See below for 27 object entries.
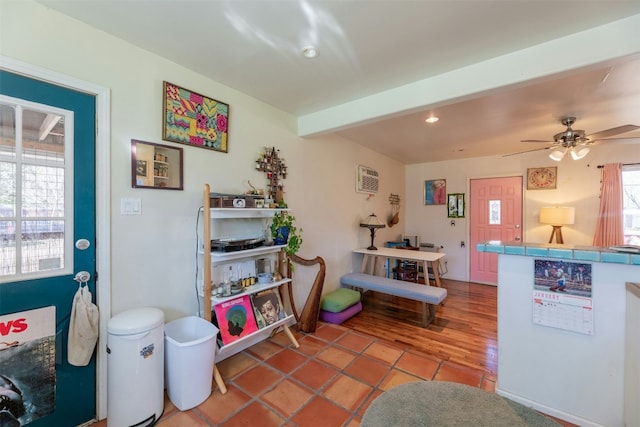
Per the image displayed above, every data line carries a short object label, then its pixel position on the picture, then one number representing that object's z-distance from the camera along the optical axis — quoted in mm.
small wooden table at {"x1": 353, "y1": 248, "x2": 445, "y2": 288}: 3383
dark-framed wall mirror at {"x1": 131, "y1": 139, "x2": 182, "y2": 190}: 1756
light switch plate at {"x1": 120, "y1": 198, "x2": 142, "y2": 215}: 1708
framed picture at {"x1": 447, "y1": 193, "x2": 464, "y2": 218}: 5074
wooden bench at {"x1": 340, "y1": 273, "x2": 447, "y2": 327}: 2902
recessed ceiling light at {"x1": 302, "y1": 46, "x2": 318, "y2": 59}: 1728
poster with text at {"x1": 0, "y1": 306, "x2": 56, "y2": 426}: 1343
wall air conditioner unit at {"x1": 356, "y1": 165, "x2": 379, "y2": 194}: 4077
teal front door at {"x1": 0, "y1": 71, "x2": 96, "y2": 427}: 1355
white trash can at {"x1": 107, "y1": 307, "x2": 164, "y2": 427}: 1475
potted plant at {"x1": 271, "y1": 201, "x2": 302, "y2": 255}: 2465
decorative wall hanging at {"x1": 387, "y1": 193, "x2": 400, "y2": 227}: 5074
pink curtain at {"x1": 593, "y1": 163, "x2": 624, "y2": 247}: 3703
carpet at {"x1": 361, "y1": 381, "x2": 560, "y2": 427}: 905
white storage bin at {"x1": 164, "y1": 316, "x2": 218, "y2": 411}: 1649
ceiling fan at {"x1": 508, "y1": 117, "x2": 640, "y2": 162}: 2789
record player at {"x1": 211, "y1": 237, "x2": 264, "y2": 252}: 1971
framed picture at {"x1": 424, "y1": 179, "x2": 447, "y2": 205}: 5273
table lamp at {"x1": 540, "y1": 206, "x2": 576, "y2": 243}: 3865
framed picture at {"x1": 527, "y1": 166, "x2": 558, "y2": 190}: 4238
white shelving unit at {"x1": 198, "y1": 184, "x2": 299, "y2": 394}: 1869
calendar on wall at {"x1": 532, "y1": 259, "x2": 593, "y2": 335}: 1531
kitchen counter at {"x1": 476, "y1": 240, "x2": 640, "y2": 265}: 1434
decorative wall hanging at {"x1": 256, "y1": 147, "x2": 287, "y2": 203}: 2576
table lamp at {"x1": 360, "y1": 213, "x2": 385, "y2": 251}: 3973
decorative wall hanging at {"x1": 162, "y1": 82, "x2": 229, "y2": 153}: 1909
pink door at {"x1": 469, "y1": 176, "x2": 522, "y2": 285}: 4562
